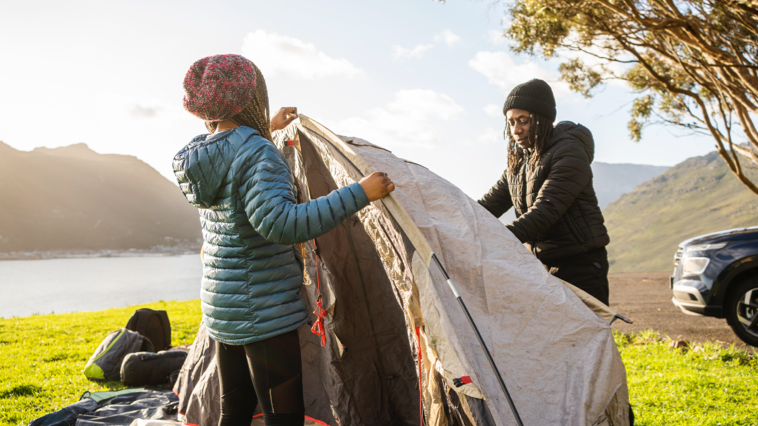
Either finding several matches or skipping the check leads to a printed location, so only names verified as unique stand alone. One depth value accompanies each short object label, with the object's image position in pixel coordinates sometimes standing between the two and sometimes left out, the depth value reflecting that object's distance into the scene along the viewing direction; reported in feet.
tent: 5.28
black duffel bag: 13.52
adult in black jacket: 7.74
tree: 23.65
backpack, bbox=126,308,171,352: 16.38
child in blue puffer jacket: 5.08
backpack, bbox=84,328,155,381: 14.25
